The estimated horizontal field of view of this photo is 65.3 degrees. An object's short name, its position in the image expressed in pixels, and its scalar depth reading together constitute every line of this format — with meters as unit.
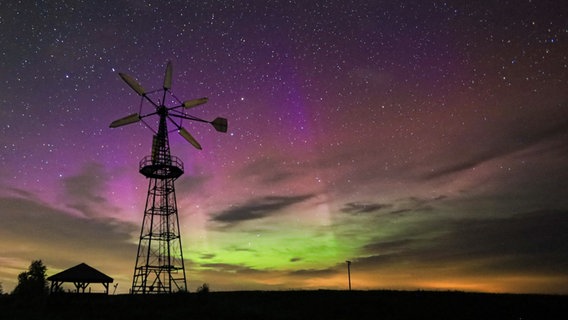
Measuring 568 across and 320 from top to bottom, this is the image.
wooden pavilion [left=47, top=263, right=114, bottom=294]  43.56
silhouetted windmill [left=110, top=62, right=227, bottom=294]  43.06
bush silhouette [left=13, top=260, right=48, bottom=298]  62.62
